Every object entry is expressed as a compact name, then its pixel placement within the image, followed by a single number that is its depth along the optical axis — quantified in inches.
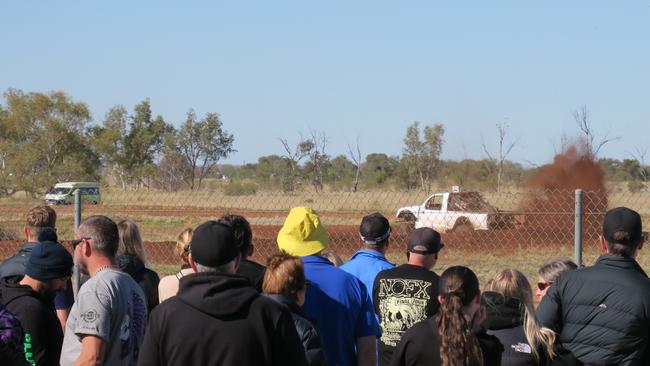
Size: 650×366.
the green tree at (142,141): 3228.3
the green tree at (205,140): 3326.8
